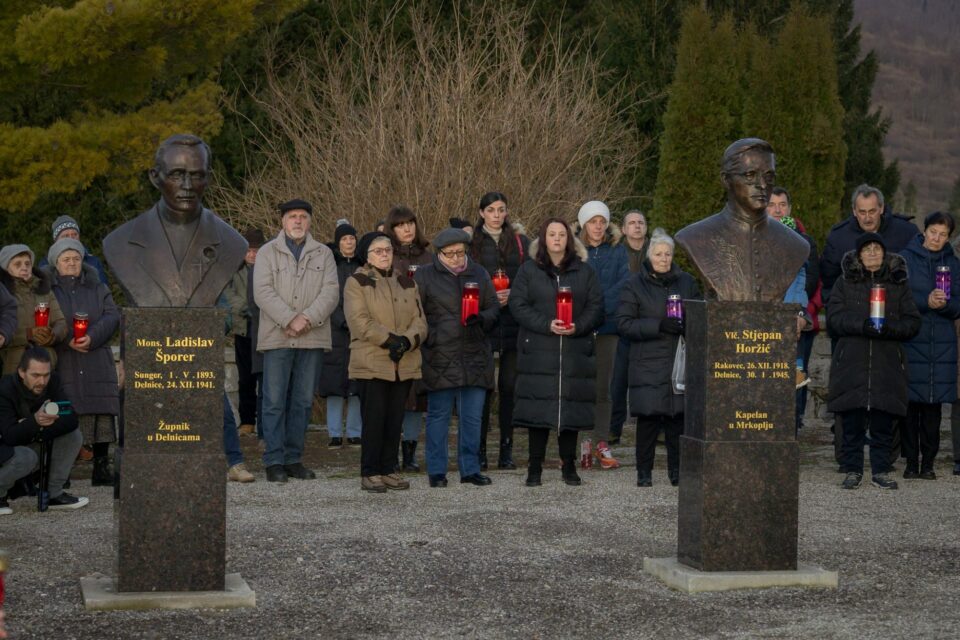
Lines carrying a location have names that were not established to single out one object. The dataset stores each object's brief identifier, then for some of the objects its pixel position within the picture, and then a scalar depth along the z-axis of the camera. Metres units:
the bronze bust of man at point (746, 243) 7.90
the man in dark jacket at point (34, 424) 9.69
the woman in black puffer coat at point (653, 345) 10.81
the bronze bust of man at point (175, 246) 7.56
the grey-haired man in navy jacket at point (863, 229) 12.28
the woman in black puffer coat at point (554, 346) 10.66
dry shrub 17.39
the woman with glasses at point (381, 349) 10.39
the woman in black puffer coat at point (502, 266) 11.62
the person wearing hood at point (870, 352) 10.86
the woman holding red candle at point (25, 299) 10.52
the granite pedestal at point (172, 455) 7.25
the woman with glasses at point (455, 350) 10.68
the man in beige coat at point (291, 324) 10.88
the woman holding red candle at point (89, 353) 10.68
